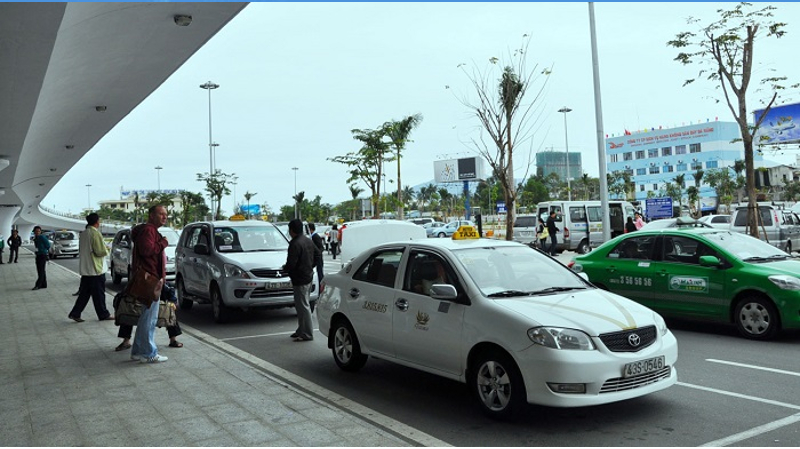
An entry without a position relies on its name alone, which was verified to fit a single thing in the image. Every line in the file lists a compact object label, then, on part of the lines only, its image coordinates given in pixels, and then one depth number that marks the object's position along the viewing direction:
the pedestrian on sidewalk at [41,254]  17.81
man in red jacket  7.78
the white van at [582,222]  25.22
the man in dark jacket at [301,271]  9.28
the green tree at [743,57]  16.38
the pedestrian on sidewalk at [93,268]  10.90
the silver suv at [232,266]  10.91
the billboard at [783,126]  50.58
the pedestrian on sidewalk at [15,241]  32.91
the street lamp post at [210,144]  46.84
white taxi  5.16
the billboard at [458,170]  61.11
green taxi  8.43
